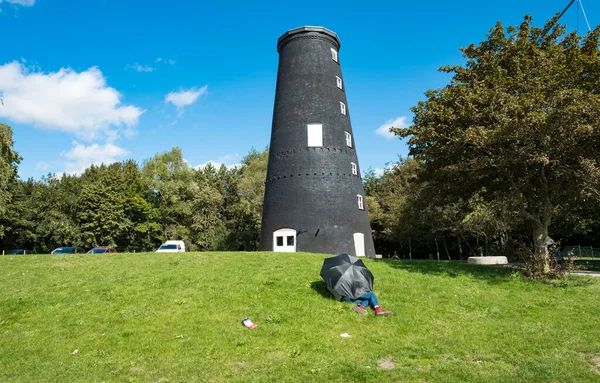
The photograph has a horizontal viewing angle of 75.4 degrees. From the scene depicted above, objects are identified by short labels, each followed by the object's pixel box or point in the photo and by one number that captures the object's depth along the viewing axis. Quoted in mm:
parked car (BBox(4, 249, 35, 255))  35962
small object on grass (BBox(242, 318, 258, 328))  8784
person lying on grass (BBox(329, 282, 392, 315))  9555
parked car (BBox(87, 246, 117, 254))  28888
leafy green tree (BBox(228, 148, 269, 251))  40500
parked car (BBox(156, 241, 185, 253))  27422
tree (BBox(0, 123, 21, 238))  21062
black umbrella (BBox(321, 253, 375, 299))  10375
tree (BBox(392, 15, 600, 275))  12695
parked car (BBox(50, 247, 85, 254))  32800
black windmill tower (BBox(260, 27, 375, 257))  22891
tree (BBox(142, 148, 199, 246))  44969
